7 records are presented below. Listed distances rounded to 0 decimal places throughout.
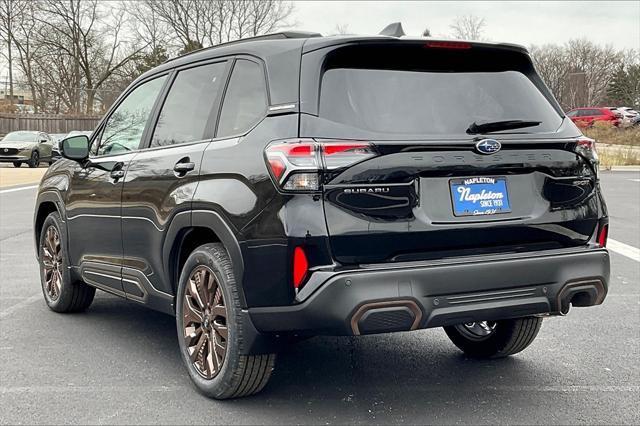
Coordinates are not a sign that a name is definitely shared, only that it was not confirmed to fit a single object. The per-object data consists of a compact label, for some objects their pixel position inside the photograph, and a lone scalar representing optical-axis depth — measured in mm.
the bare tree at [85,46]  49656
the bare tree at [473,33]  57469
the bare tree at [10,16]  48344
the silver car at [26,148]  28391
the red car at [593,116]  41094
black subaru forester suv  3334
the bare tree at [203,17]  57062
